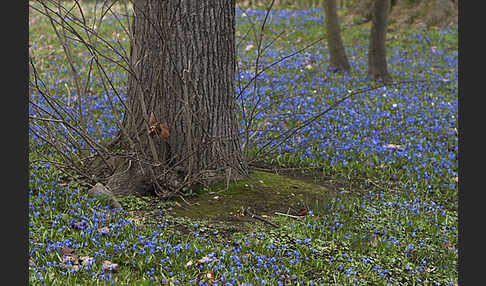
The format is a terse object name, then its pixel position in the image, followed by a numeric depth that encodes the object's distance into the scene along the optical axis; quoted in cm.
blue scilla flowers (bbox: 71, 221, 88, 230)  751
